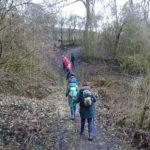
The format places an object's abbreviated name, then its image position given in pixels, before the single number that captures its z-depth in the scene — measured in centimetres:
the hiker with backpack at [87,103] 539
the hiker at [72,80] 700
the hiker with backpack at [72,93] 683
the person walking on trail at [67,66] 1639
